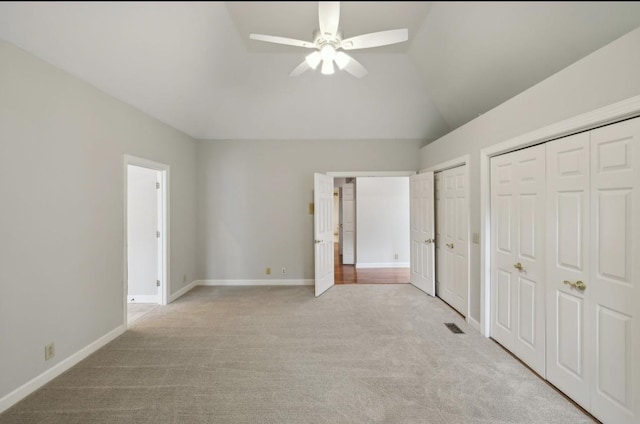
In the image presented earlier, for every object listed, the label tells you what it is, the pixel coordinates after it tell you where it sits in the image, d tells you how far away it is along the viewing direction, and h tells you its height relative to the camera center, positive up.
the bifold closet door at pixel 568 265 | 1.91 -0.42
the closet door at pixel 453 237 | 3.53 -0.39
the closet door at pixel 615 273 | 1.60 -0.40
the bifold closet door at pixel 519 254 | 2.30 -0.42
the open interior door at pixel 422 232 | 4.34 -0.37
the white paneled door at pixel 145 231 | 4.05 -0.28
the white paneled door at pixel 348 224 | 7.16 -0.35
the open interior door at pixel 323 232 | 4.41 -0.36
